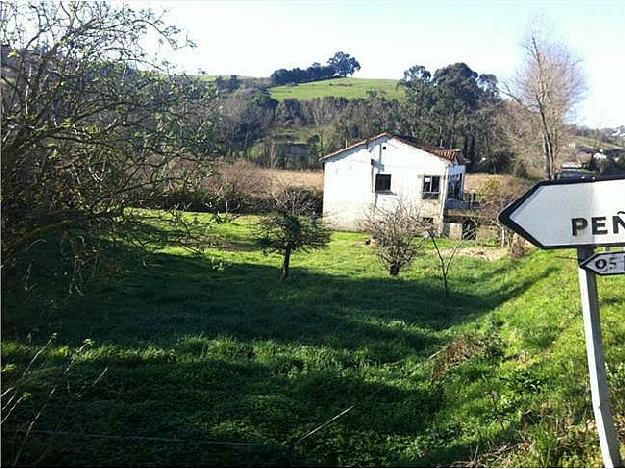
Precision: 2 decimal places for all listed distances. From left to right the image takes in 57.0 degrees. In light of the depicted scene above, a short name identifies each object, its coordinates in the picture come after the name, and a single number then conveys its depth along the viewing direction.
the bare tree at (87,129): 6.41
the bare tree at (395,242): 19.64
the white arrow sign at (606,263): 3.39
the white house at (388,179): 36.22
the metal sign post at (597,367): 3.53
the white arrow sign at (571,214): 3.50
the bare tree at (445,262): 16.12
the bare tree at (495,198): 26.64
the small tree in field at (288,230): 18.16
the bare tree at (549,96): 33.97
